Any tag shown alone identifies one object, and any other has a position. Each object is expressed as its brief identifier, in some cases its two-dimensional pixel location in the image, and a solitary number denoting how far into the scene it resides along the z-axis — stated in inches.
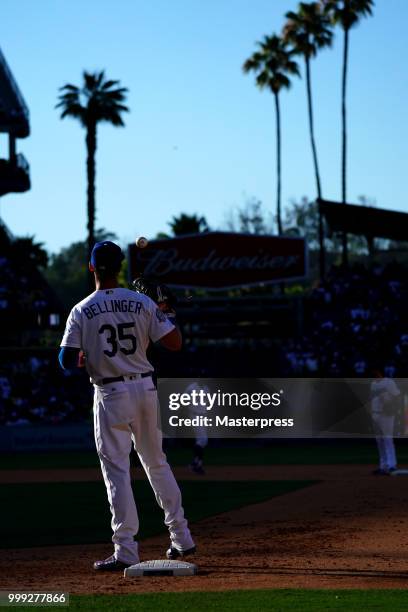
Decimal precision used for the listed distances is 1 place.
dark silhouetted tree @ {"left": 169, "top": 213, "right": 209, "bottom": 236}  2999.5
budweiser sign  1895.9
